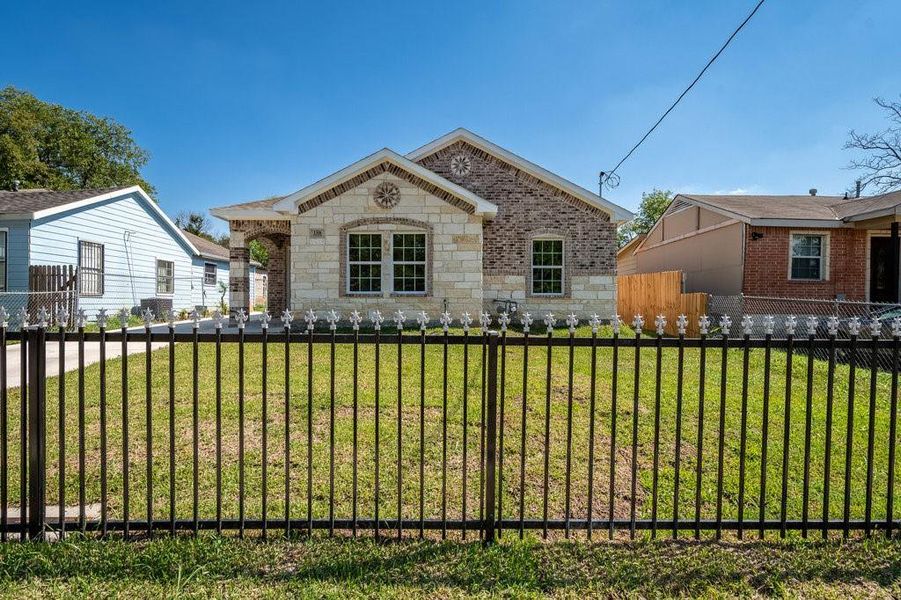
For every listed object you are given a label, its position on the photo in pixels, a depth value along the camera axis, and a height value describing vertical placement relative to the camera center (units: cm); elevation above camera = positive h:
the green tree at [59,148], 3050 +986
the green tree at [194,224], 5559 +772
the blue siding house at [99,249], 1322 +131
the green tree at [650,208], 4616 +829
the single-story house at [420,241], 1248 +138
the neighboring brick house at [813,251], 1379 +129
